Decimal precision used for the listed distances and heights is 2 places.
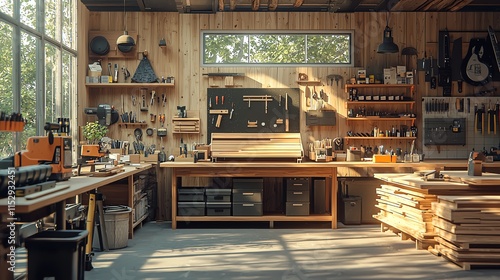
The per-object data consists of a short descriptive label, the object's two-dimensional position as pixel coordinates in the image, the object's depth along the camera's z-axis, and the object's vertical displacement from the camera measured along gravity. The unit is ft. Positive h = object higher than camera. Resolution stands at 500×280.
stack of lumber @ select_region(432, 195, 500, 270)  17.84 -3.11
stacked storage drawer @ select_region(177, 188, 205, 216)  26.35 -3.19
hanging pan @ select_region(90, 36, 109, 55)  28.78 +4.84
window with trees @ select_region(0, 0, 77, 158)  19.19 +3.01
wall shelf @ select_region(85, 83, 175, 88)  28.30 +2.75
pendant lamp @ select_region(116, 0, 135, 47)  26.58 +4.76
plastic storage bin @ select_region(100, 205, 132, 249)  20.70 -3.44
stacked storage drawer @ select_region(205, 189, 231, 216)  26.25 -3.13
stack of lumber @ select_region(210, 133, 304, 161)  26.81 -0.39
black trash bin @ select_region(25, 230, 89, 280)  12.05 -2.67
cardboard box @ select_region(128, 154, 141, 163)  26.40 -1.01
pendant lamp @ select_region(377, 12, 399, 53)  25.71 +4.33
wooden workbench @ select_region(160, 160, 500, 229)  25.72 -1.57
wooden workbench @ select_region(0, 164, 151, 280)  10.62 -1.36
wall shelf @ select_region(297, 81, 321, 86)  29.31 +2.94
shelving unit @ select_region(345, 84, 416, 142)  28.81 +1.45
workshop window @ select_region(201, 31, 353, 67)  29.50 +4.81
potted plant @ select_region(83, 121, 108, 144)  25.27 +0.29
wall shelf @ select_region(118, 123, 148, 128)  29.14 +0.71
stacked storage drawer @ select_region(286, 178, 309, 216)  26.40 -2.91
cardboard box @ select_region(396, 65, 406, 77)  29.07 +3.56
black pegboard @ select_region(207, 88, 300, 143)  29.22 +1.58
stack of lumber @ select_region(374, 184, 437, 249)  20.75 -3.12
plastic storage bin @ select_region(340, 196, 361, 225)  27.35 -3.66
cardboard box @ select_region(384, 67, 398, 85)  28.94 +3.28
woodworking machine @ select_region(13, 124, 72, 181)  14.62 -0.49
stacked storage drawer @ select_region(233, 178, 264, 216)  26.25 -2.84
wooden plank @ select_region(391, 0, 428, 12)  27.71 +6.95
